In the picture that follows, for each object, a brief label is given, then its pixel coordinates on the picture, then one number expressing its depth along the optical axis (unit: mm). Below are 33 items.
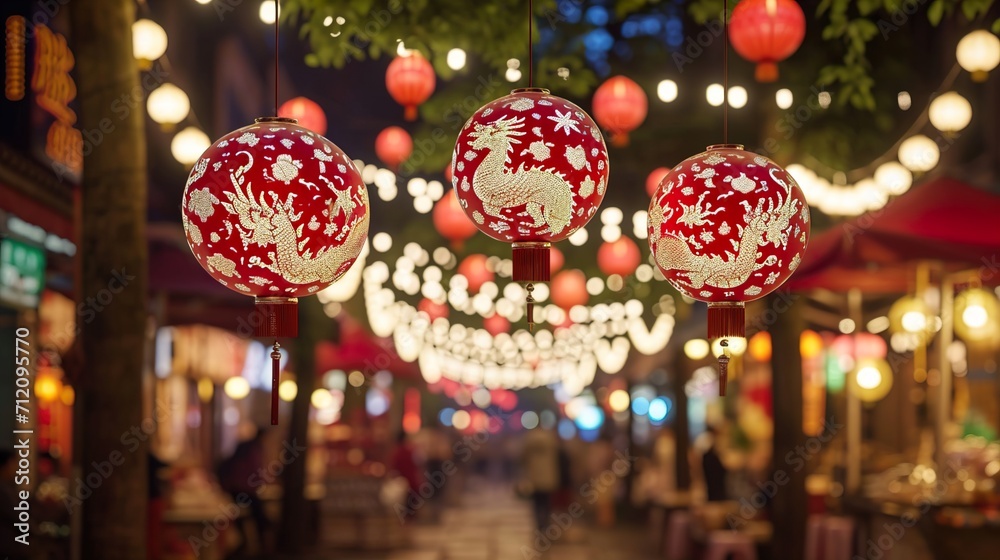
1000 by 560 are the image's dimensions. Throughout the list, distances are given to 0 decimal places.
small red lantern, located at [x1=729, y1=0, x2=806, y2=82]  7488
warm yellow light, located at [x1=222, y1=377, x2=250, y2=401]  26328
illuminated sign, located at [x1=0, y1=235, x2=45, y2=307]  11539
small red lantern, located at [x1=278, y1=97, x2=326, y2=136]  9880
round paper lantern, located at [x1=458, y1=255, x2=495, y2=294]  16031
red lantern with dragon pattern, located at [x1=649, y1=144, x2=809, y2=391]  4711
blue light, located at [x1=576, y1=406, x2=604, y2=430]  47188
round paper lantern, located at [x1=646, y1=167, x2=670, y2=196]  13040
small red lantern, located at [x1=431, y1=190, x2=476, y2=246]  12227
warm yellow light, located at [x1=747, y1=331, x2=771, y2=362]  21025
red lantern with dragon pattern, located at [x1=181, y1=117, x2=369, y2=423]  4473
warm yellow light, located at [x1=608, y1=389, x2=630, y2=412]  42000
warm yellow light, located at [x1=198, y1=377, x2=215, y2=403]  25797
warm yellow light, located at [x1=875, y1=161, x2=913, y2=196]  12242
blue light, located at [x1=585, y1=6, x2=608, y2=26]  12504
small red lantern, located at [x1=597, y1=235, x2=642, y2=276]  14195
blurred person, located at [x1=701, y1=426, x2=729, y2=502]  16016
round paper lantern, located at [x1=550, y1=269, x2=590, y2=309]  15000
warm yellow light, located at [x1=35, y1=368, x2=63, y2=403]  14469
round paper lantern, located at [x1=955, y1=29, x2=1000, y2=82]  9406
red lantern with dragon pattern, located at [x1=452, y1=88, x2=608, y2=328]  4539
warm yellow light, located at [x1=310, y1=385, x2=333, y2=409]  32812
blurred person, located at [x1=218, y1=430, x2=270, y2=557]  16109
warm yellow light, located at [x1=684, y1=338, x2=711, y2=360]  21234
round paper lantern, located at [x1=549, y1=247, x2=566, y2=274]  15148
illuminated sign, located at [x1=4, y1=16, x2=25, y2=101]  10078
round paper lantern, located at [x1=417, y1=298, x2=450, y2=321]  20094
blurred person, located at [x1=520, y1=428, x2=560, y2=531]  20016
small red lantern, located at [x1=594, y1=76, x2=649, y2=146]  9516
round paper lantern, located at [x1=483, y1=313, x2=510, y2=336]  22547
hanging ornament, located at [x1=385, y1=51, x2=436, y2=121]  9273
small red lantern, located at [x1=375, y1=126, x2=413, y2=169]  12039
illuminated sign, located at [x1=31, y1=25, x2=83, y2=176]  11930
